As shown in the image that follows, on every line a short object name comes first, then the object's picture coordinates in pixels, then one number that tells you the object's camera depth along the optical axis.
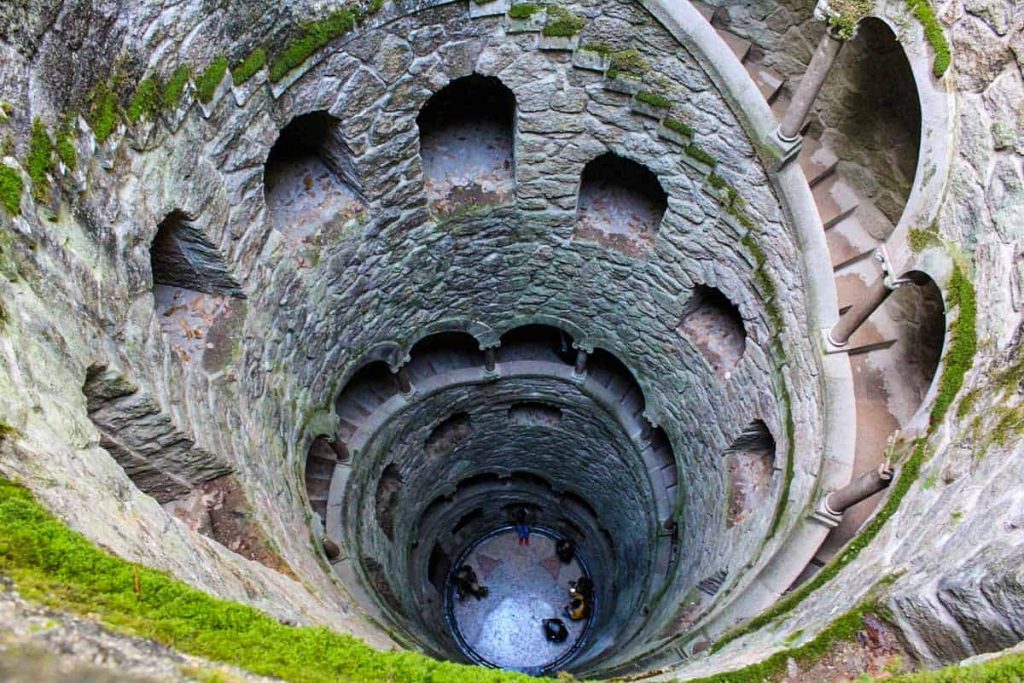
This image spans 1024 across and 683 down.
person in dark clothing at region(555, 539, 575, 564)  16.31
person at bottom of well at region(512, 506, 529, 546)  16.72
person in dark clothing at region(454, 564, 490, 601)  15.68
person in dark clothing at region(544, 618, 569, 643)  14.96
